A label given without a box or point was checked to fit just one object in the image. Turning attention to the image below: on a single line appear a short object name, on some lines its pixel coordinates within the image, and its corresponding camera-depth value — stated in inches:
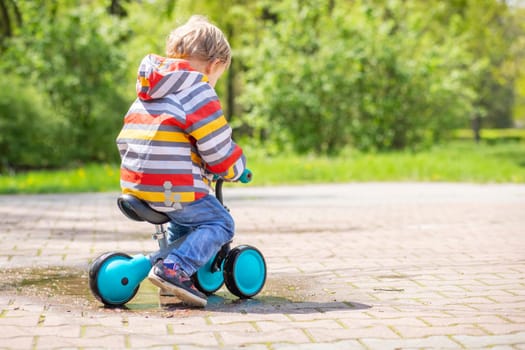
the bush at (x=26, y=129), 559.5
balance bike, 159.0
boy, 157.1
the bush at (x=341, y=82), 658.8
